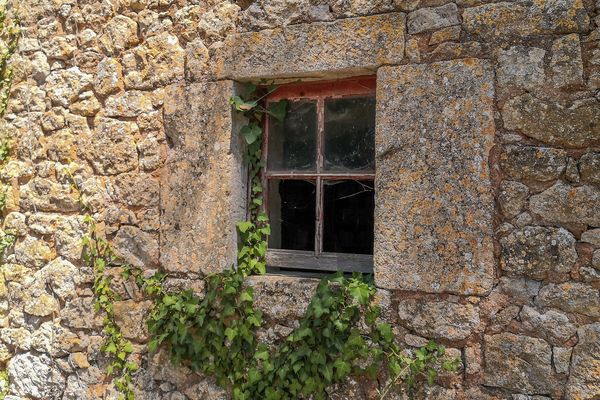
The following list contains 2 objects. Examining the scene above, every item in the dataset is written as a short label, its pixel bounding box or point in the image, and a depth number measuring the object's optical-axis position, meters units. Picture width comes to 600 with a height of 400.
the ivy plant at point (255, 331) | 2.30
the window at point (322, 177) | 2.60
